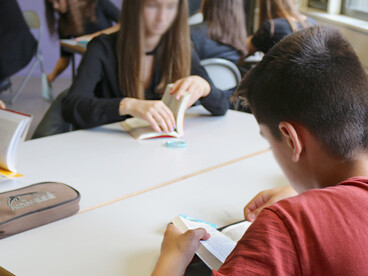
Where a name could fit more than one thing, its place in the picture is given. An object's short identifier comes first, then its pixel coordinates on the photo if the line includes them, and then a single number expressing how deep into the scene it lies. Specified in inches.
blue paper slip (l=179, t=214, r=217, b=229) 45.2
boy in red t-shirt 27.0
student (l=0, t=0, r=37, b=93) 137.2
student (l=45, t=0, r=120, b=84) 159.6
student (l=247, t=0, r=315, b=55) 128.6
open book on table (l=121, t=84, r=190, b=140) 68.9
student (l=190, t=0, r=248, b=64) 126.1
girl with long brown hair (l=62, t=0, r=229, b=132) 74.8
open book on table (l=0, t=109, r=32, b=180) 55.2
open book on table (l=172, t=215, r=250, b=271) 38.0
